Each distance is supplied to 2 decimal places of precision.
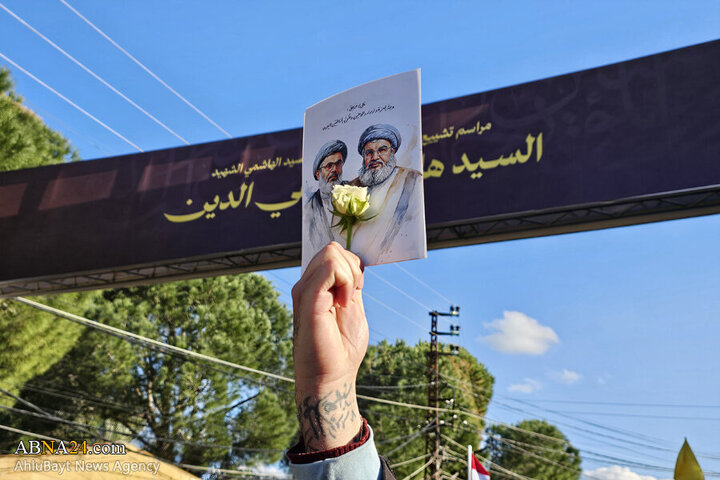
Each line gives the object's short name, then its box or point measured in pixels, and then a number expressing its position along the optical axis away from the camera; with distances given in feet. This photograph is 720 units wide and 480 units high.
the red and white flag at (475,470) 36.29
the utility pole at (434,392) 80.74
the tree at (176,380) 67.72
